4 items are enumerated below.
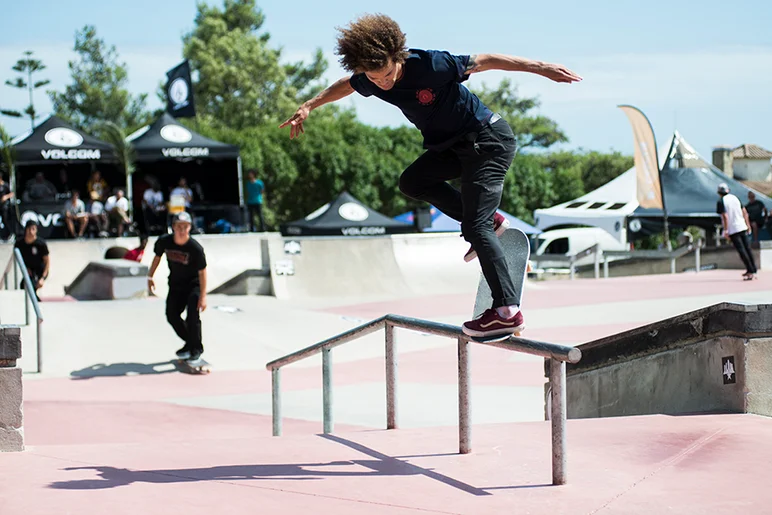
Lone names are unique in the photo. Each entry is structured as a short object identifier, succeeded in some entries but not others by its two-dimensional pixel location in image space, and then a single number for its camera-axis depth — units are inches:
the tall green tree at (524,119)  2696.9
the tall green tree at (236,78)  2191.2
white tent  1342.3
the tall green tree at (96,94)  2137.1
